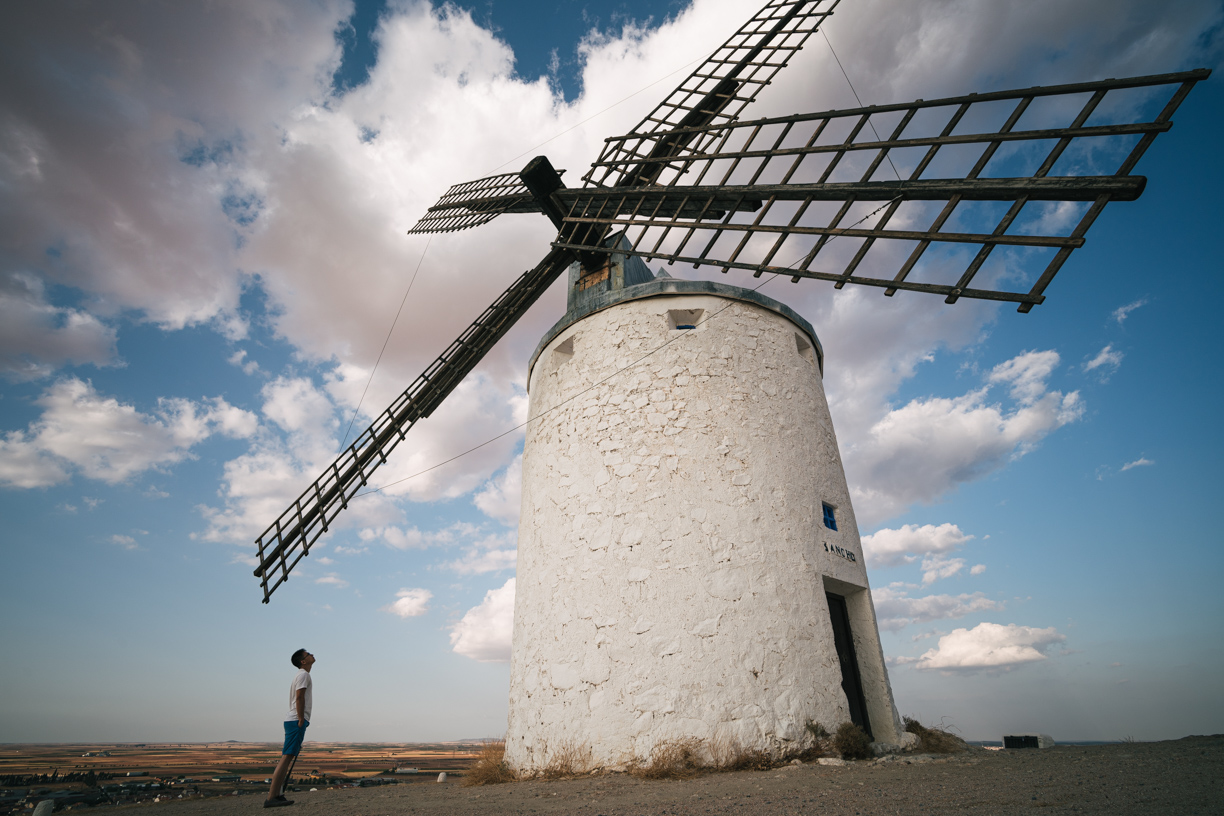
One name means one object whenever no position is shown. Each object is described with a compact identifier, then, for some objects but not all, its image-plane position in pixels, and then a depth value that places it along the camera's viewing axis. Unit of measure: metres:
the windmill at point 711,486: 4.92
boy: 4.94
